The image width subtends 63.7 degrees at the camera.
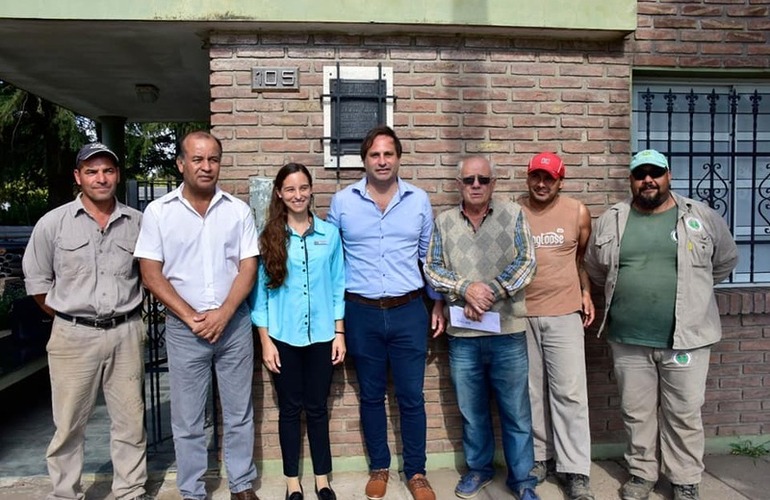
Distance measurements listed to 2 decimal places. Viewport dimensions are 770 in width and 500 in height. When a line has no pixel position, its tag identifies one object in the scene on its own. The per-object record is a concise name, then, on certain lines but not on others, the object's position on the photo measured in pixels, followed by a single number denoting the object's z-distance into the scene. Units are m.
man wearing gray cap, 3.30
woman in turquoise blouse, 3.36
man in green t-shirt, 3.42
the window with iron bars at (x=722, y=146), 4.36
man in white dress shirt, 3.24
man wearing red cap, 3.56
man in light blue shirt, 3.46
